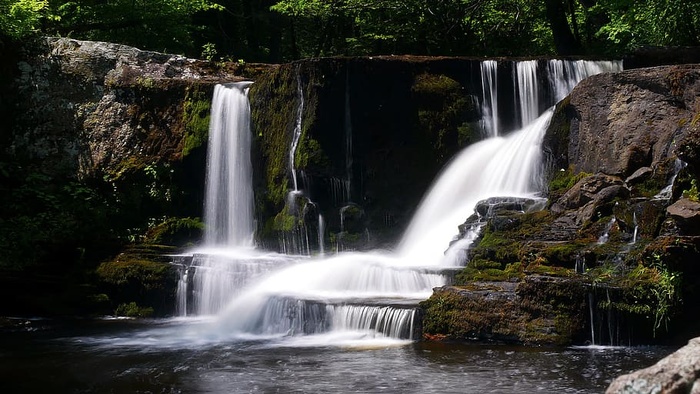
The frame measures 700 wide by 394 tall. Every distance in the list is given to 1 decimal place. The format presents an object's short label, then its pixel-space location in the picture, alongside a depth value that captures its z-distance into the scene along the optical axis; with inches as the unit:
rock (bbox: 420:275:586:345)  389.1
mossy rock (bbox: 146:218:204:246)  665.6
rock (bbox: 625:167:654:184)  481.1
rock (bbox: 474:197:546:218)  519.5
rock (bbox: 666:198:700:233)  389.1
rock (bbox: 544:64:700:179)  513.3
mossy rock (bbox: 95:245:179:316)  563.8
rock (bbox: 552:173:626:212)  464.1
